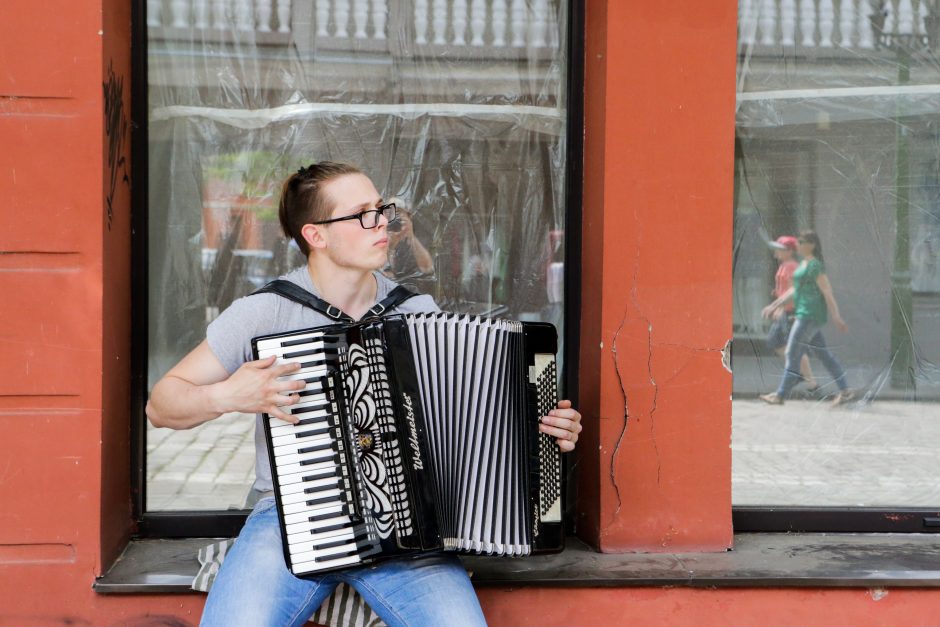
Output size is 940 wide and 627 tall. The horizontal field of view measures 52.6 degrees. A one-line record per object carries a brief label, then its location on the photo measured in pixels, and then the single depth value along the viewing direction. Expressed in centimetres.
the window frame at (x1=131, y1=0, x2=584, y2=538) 304
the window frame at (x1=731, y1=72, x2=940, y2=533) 322
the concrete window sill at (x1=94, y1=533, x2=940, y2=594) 271
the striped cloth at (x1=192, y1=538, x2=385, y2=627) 242
